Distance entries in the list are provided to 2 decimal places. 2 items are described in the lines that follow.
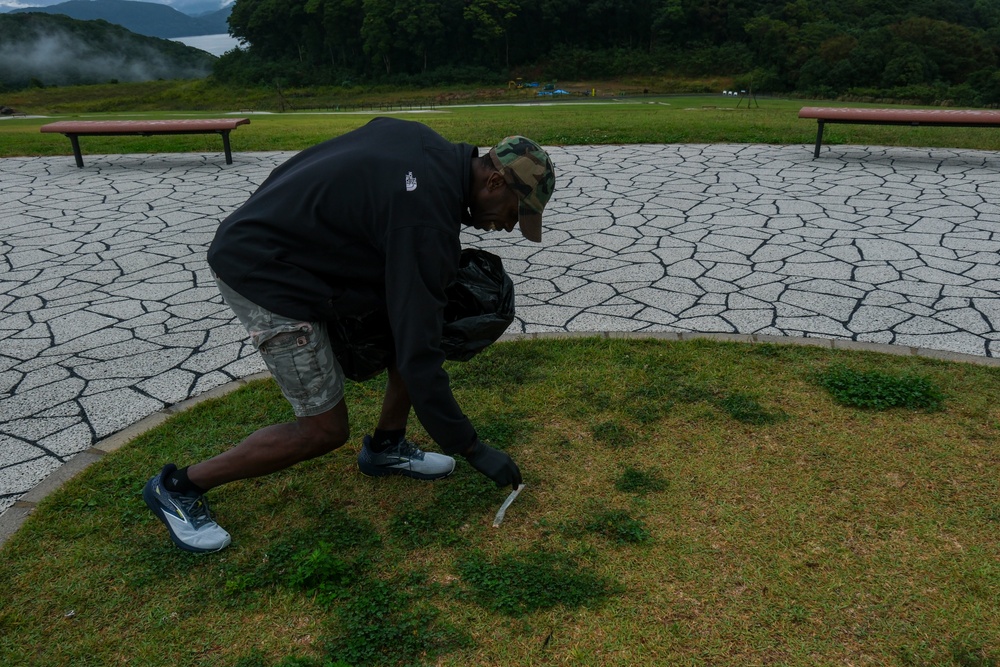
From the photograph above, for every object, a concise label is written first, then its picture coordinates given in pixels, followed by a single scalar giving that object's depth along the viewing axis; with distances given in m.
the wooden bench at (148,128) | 10.60
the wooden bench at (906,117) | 9.33
